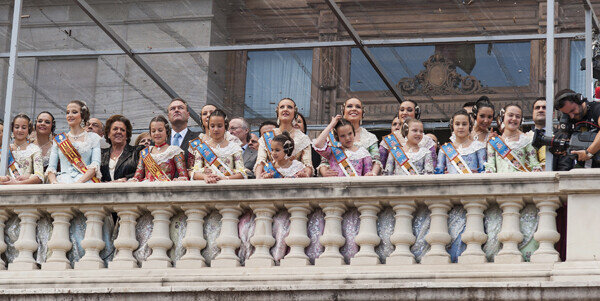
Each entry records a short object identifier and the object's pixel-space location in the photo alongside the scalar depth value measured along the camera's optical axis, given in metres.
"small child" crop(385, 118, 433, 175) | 12.22
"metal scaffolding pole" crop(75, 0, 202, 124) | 15.09
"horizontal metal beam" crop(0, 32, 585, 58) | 15.00
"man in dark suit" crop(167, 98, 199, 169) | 13.41
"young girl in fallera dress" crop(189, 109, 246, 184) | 12.05
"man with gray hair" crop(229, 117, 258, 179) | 13.04
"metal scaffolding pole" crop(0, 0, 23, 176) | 12.45
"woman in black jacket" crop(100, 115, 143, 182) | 12.76
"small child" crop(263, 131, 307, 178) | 11.88
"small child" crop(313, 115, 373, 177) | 12.19
